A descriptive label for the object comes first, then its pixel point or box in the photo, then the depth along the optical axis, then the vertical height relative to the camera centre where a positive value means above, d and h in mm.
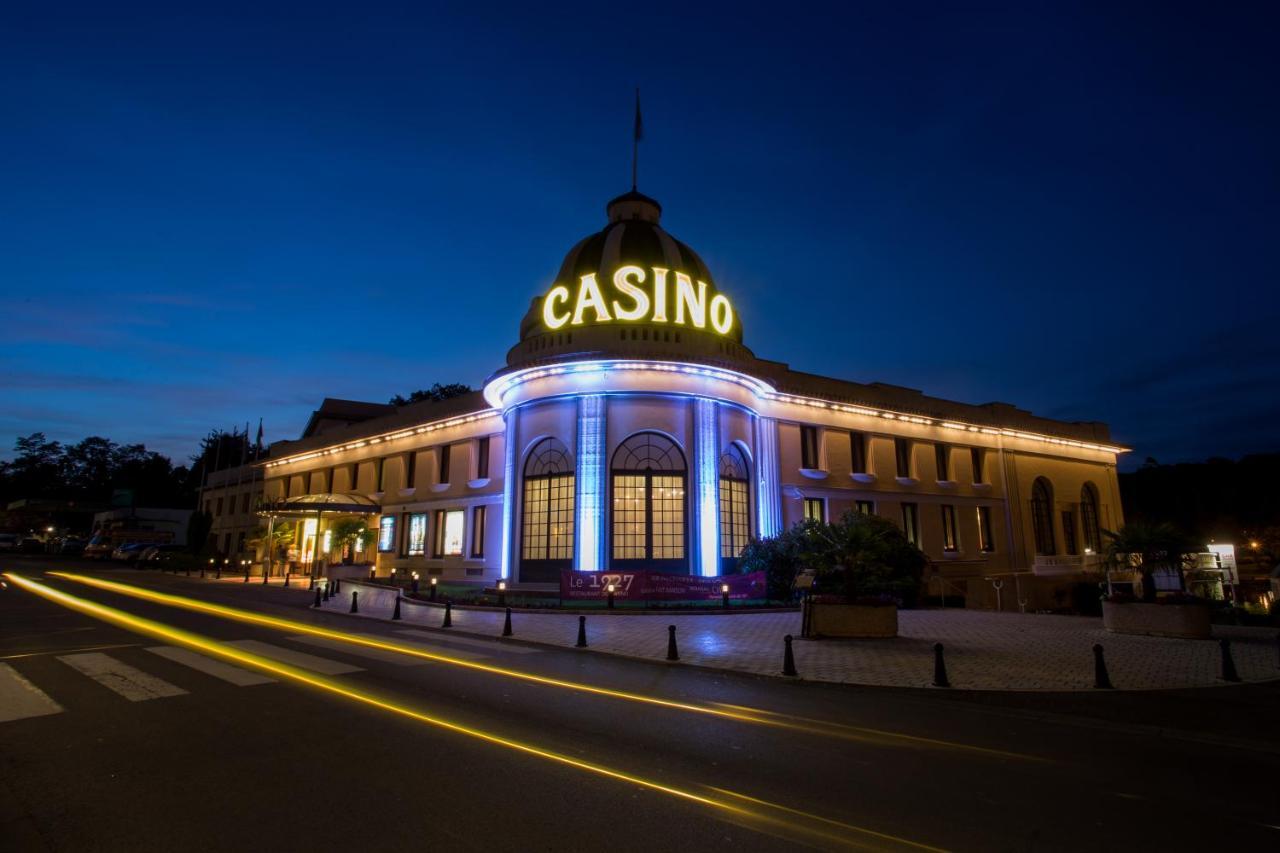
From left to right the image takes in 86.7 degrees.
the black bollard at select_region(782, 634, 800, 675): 11234 -1829
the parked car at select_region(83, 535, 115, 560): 62375 -9
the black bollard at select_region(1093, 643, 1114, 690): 10367 -1895
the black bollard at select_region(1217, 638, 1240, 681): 11188 -1901
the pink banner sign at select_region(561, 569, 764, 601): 22734 -1194
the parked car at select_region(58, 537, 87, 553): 69000 +288
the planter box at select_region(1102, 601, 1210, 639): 16266 -1659
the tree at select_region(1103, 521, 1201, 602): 16781 +63
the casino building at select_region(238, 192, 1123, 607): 26172 +4516
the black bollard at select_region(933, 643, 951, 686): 10422 -1839
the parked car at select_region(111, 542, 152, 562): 53438 -239
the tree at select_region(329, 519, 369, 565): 36375 +933
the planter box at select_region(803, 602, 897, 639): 16109 -1648
